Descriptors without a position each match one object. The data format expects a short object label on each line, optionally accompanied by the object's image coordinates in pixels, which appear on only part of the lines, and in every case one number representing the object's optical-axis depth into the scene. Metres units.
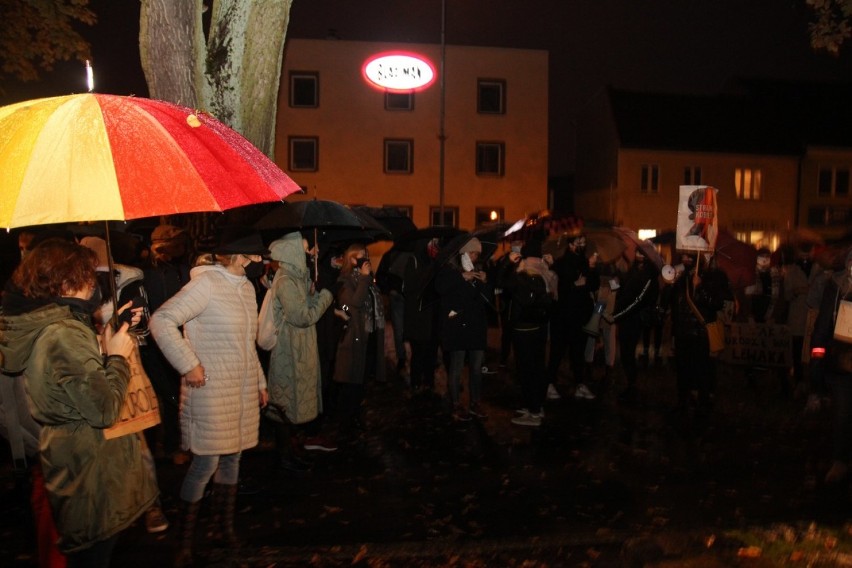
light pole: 23.98
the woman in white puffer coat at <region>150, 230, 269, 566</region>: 4.60
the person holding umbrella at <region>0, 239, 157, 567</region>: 3.33
